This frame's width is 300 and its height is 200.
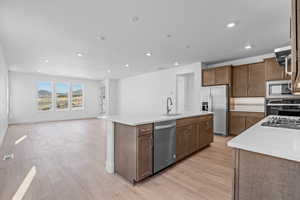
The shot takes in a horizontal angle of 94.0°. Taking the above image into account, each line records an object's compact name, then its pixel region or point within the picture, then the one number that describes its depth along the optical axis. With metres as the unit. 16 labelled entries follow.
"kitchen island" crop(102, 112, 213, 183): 2.02
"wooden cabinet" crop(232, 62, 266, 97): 4.29
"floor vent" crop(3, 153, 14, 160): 2.93
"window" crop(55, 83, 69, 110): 8.32
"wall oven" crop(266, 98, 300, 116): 3.15
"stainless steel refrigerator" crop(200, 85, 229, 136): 4.74
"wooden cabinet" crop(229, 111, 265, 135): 4.30
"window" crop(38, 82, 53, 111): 7.82
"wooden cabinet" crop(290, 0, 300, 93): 0.90
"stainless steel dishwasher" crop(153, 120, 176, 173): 2.27
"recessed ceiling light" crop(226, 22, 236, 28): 2.71
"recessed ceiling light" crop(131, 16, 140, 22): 2.51
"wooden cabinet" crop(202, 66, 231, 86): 4.73
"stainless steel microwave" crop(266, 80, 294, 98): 3.51
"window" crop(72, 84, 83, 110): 8.91
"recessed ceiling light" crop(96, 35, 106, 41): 3.27
